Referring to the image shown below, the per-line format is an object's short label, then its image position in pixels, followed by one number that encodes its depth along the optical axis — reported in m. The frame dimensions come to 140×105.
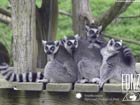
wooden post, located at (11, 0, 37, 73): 6.83
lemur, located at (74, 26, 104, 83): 6.66
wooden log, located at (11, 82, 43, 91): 6.11
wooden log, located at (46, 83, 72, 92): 6.03
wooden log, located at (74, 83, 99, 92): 5.92
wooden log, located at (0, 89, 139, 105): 6.08
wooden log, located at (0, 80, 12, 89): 6.27
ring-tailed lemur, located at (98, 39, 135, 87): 6.46
